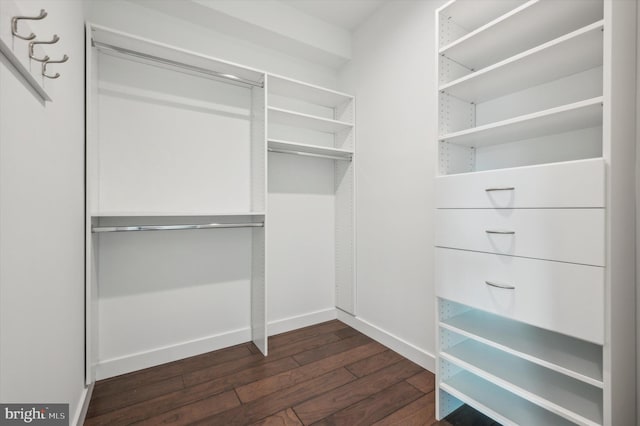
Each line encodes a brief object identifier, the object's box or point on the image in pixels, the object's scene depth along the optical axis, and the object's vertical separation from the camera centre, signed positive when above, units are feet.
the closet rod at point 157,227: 5.34 -0.32
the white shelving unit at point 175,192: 5.92 +0.48
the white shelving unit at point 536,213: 3.17 +0.00
